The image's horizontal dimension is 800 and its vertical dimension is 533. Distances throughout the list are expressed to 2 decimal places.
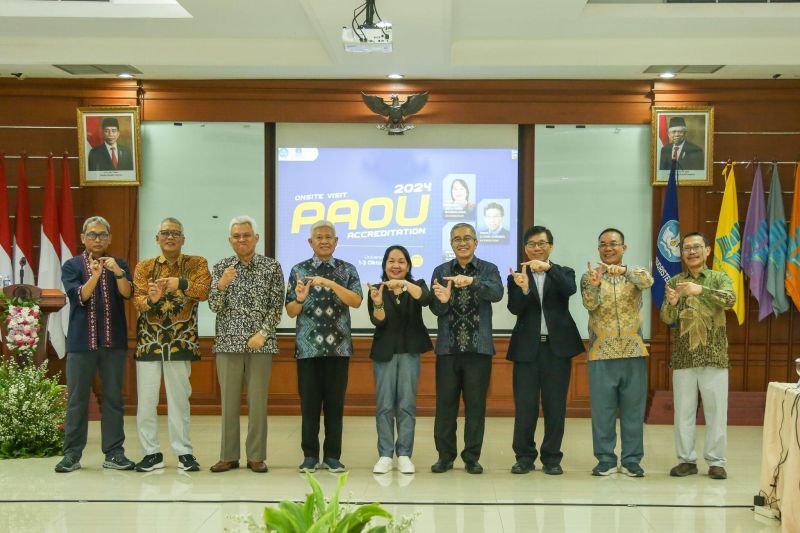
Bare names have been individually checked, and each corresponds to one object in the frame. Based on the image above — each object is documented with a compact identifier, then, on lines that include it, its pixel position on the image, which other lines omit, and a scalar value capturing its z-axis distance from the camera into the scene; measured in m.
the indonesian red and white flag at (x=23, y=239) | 8.04
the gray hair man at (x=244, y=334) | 5.67
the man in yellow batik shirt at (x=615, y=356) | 5.68
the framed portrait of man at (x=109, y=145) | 8.23
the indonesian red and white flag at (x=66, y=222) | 8.09
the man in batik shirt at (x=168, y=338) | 5.68
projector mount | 5.58
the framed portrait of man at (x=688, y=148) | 8.14
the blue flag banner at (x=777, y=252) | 7.91
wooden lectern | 6.35
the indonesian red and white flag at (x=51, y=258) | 7.99
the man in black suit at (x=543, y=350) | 5.75
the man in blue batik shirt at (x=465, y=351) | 5.74
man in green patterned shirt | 5.65
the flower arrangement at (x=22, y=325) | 6.21
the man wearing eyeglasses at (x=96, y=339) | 5.66
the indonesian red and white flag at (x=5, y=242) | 7.98
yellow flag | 8.00
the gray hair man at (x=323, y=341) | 5.66
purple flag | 7.94
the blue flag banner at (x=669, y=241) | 7.96
